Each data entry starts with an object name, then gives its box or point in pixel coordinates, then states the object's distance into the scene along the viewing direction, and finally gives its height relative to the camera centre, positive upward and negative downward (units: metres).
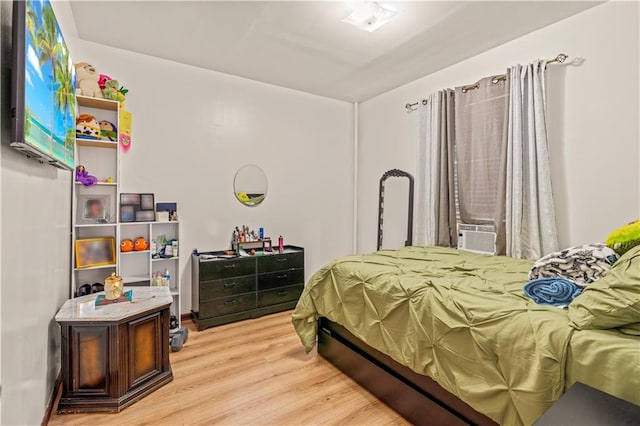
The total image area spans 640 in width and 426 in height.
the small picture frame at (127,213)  3.02 +0.01
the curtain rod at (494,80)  2.63 +1.22
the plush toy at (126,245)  3.01 -0.28
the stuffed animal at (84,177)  2.72 +0.31
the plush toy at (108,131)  2.83 +0.71
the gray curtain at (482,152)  2.96 +0.58
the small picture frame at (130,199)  3.06 +0.14
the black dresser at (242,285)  3.26 -0.74
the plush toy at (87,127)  2.65 +0.70
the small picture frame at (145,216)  3.07 -0.01
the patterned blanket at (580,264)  1.59 -0.25
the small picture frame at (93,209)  2.86 +0.05
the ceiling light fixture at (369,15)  2.38 +1.46
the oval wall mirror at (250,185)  3.82 +0.34
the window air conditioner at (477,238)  3.11 -0.23
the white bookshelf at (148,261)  3.07 -0.44
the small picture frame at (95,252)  2.67 -0.31
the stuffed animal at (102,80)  2.80 +1.12
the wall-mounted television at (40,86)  1.17 +0.54
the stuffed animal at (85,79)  2.65 +1.07
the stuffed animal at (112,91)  2.77 +1.03
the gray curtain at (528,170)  2.70 +0.36
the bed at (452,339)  1.21 -0.57
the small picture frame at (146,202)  3.15 +0.12
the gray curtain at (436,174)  3.42 +0.42
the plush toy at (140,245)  3.06 -0.28
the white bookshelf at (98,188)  2.79 +0.23
